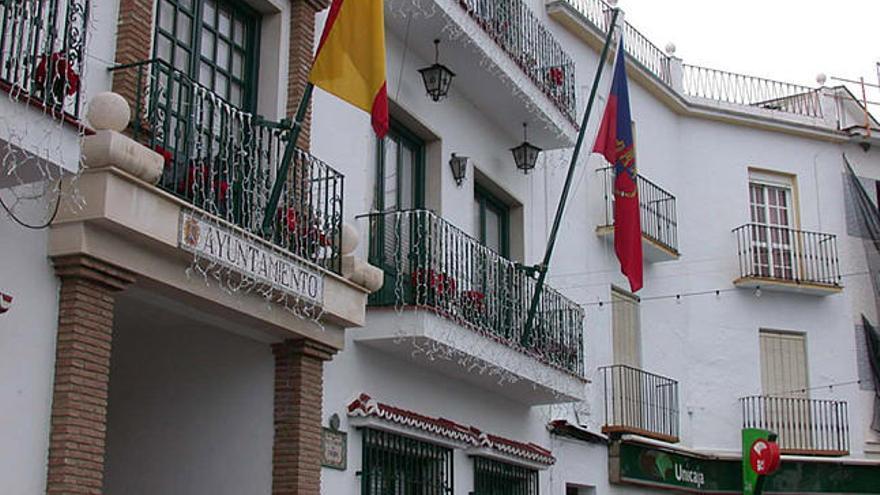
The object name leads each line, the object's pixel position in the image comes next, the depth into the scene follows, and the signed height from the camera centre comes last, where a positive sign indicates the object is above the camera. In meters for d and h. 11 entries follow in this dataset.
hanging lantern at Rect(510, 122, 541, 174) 16.72 +5.47
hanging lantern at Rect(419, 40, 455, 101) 14.30 +5.48
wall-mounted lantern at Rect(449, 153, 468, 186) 15.12 +4.82
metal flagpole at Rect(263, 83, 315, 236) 10.34 +3.26
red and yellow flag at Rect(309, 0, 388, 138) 10.45 +4.21
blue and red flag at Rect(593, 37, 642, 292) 16.38 +5.24
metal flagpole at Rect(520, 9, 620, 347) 15.12 +4.38
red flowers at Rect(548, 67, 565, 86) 16.89 +6.54
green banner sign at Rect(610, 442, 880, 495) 18.89 +1.89
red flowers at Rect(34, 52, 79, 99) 8.02 +3.15
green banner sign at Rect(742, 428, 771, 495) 20.11 +2.27
